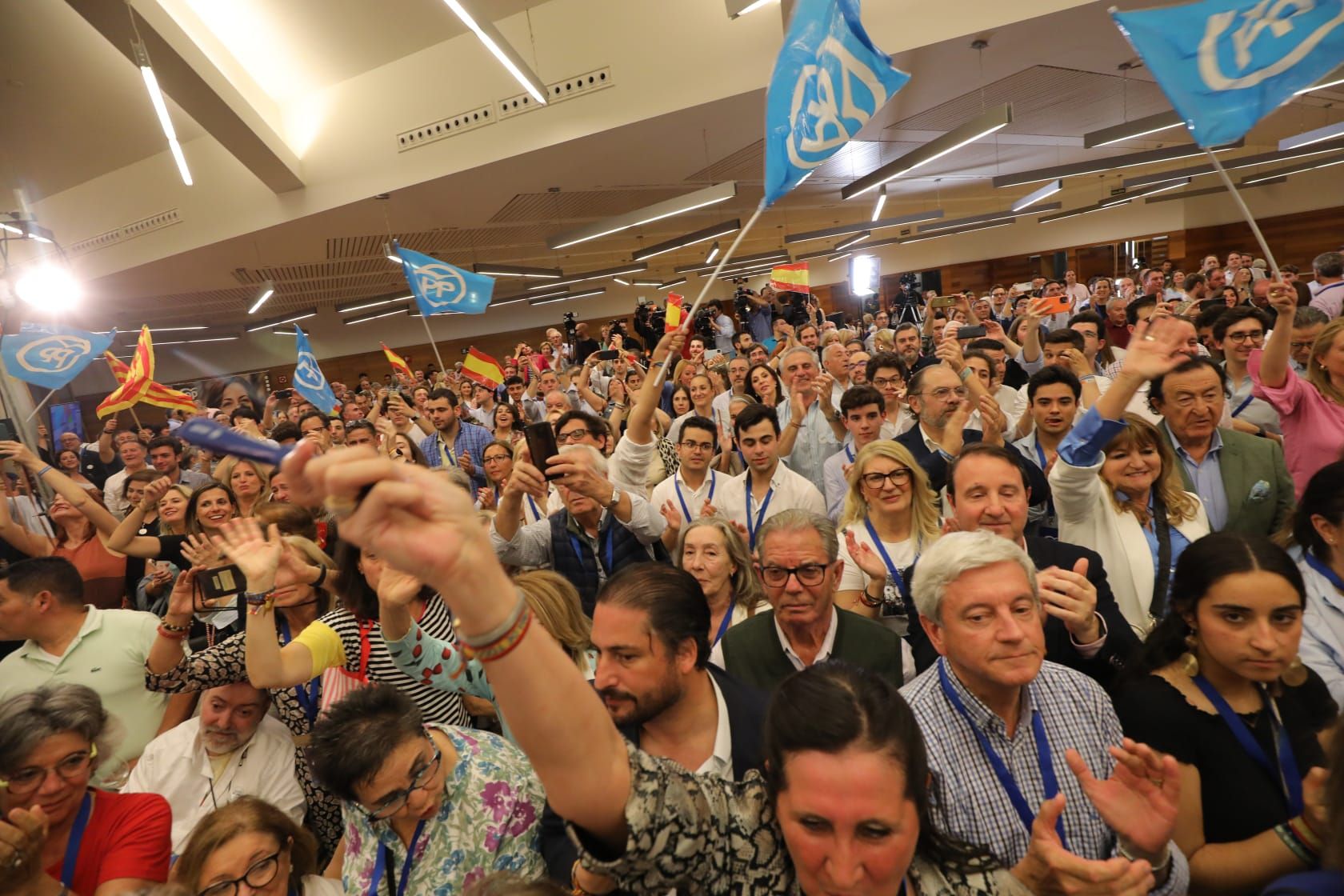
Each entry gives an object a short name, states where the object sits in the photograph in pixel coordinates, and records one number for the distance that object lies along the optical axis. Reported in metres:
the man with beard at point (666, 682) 1.37
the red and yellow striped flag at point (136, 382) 5.12
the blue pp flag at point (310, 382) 5.96
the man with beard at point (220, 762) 2.10
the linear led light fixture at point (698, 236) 9.04
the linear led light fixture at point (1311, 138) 8.02
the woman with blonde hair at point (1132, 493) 2.19
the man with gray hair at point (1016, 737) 1.23
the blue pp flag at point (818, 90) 2.96
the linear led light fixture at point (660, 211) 7.27
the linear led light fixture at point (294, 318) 13.66
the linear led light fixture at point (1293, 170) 13.32
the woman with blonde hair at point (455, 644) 1.92
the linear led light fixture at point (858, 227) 11.62
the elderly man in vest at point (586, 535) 2.93
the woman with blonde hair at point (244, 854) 1.56
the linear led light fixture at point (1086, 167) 8.10
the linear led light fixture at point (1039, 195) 10.14
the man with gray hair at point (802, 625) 1.94
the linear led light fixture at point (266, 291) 10.73
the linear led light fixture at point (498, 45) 4.89
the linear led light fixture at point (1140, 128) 6.42
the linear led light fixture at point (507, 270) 10.23
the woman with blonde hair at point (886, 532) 2.46
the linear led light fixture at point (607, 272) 12.39
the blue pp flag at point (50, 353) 5.08
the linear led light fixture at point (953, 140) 5.84
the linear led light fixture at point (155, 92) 5.01
